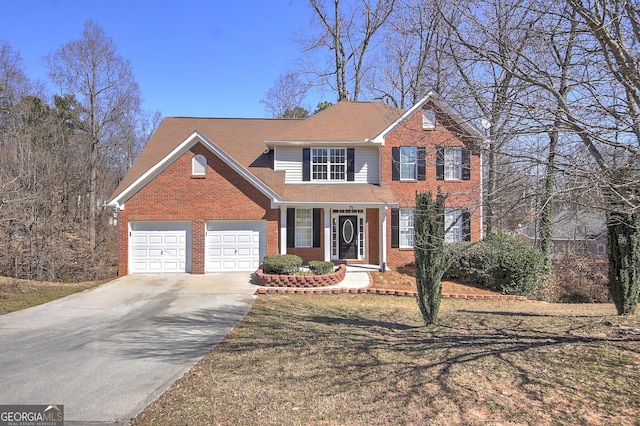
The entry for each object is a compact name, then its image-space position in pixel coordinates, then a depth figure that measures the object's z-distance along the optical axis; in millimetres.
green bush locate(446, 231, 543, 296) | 13805
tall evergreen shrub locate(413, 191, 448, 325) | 8188
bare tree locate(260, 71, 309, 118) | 34531
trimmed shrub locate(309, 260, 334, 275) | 13500
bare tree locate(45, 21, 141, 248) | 24781
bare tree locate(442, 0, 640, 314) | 4754
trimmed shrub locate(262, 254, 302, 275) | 13242
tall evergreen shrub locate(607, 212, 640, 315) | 9062
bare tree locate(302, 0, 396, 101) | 29250
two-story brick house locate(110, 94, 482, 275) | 15008
